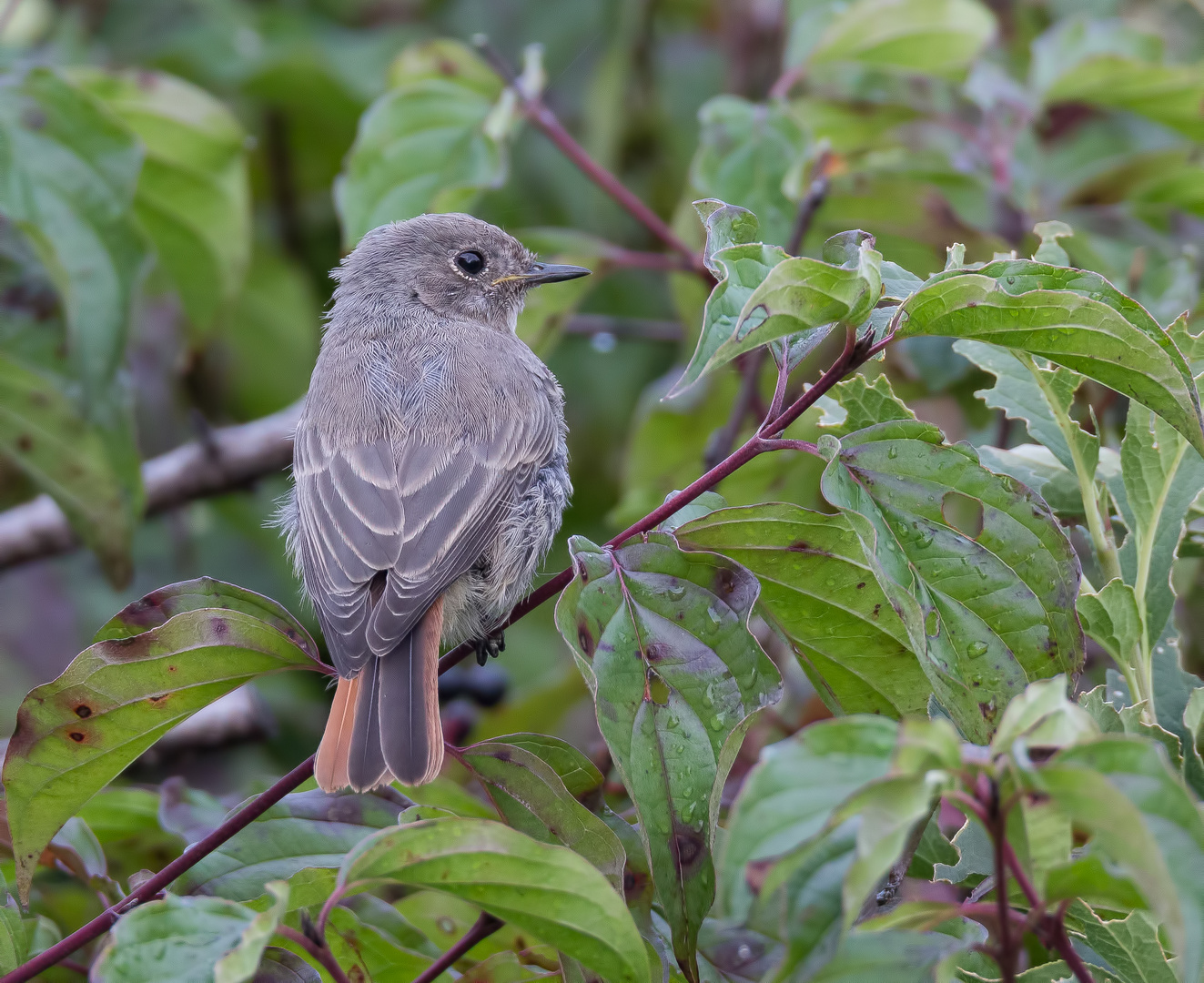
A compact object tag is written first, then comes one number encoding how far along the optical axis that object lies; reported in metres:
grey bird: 5.29
